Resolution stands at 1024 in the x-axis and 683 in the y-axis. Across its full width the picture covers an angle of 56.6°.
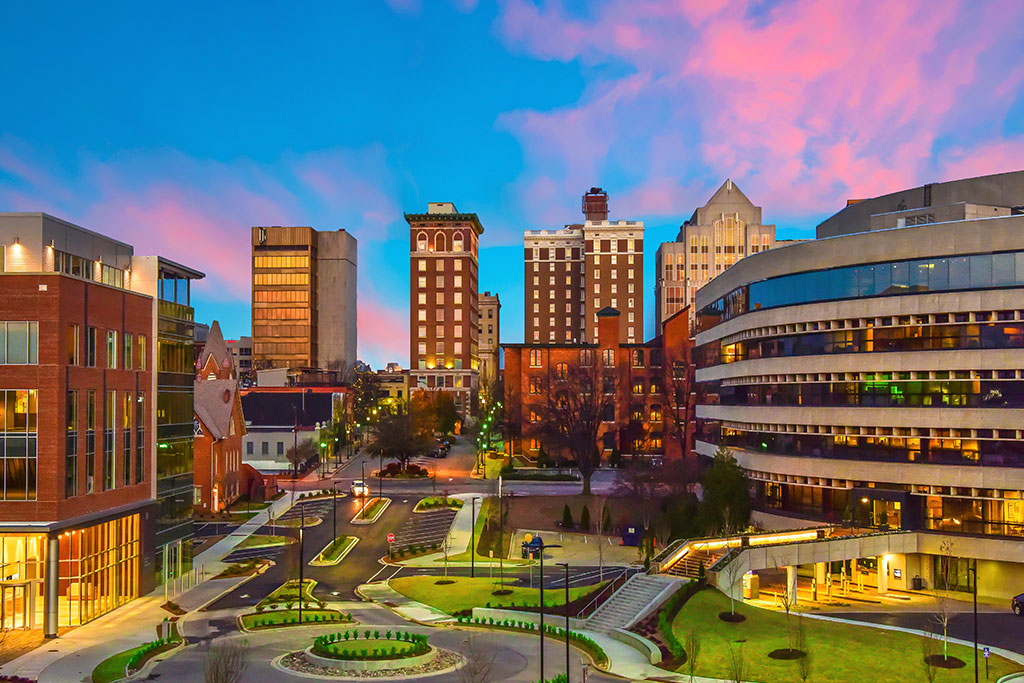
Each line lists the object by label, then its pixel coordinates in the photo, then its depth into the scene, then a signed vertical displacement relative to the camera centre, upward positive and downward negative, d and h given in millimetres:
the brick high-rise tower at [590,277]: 185500 +19227
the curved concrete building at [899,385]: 52344 -813
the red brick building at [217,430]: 83125 -5137
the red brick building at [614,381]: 110312 -969
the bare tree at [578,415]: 88688 -4220
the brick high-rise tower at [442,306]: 169875 +11957
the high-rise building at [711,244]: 176000 +23974
